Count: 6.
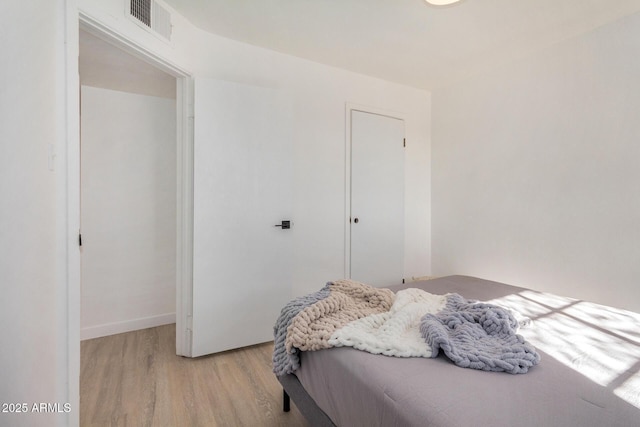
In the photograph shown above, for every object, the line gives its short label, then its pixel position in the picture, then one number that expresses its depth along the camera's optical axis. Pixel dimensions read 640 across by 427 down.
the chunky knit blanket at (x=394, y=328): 1.05
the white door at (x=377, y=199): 3.16
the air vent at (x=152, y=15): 1.79
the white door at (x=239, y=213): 2.27
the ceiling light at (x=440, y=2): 1.81
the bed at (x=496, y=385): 0.80
